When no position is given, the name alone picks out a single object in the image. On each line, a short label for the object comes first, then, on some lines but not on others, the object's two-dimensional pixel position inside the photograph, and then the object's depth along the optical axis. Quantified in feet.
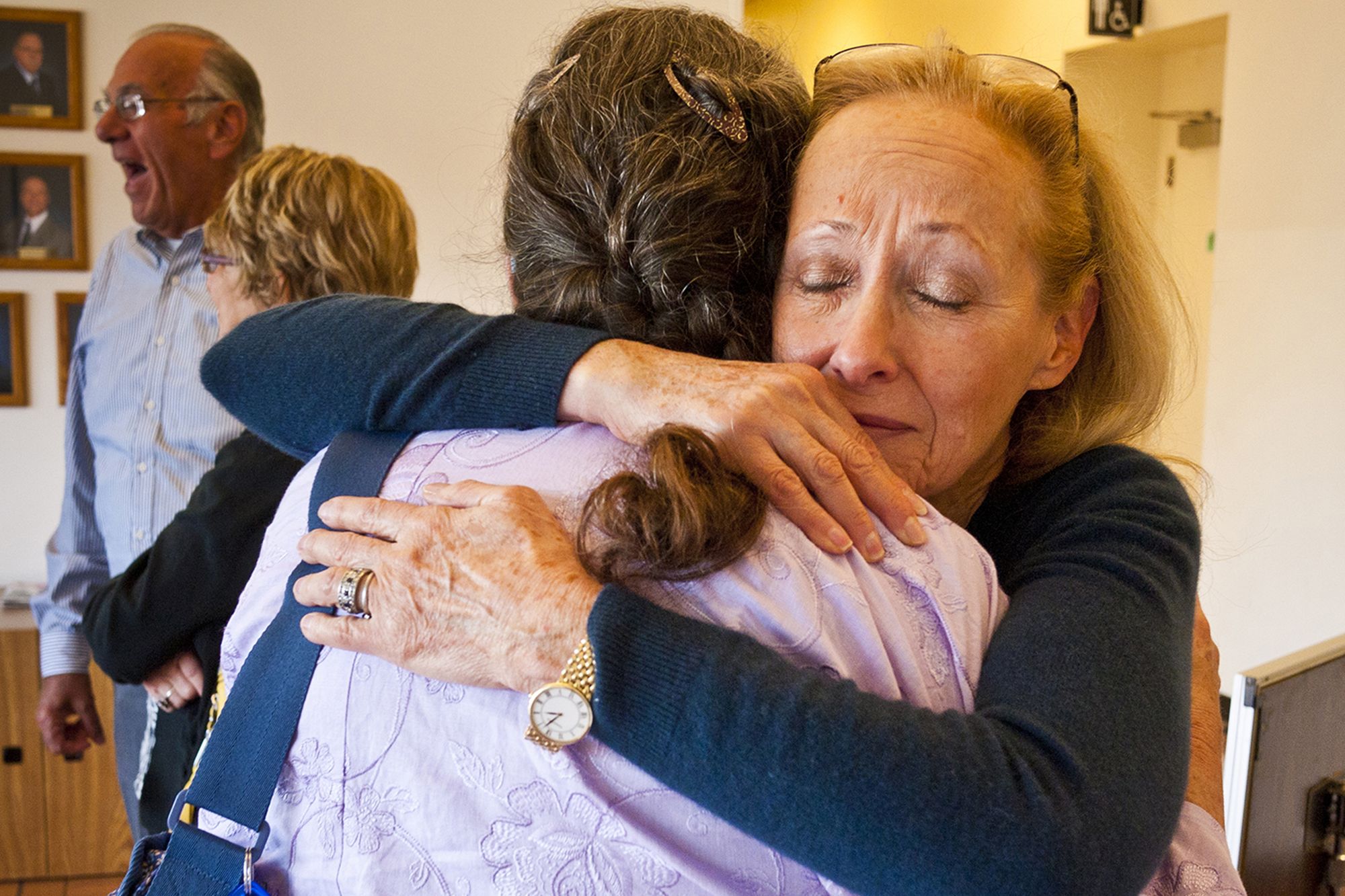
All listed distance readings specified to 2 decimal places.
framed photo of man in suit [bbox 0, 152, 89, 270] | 13.76
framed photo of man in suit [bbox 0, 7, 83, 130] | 13.55
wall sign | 15.49
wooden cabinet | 12.51
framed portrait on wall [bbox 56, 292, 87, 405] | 14.01
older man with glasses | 8.61
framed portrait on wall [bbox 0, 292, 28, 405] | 13.87
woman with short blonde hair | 7.10
